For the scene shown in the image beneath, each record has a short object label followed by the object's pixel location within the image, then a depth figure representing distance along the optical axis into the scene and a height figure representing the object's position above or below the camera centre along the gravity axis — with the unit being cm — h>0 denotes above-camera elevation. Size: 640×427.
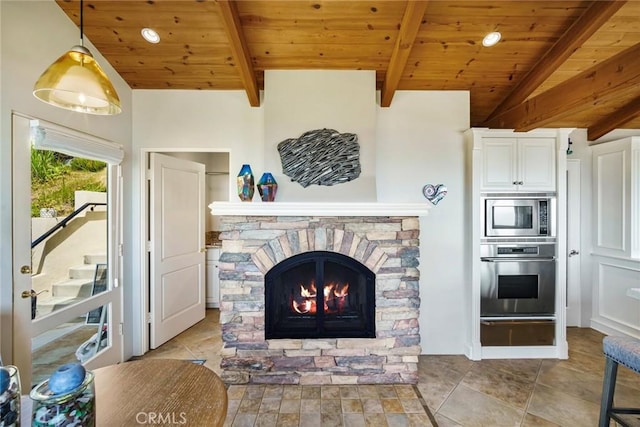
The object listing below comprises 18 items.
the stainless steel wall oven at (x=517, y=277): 285 -64
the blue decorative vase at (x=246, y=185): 259 +25
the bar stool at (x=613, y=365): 170 -94
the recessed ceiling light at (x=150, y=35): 232 +143
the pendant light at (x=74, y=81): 123 +58
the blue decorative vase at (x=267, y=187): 255 +23
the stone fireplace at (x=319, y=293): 246 -69
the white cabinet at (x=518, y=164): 286 +47
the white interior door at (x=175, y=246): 302 -36
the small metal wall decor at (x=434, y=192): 295 +20
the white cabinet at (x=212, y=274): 411 -85
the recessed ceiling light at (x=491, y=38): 233 +140
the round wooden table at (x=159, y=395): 97 -68
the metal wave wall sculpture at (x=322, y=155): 260 +50
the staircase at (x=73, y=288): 208 -58
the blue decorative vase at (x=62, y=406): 72 -48
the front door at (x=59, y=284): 188 -53
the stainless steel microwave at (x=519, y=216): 285 -4
